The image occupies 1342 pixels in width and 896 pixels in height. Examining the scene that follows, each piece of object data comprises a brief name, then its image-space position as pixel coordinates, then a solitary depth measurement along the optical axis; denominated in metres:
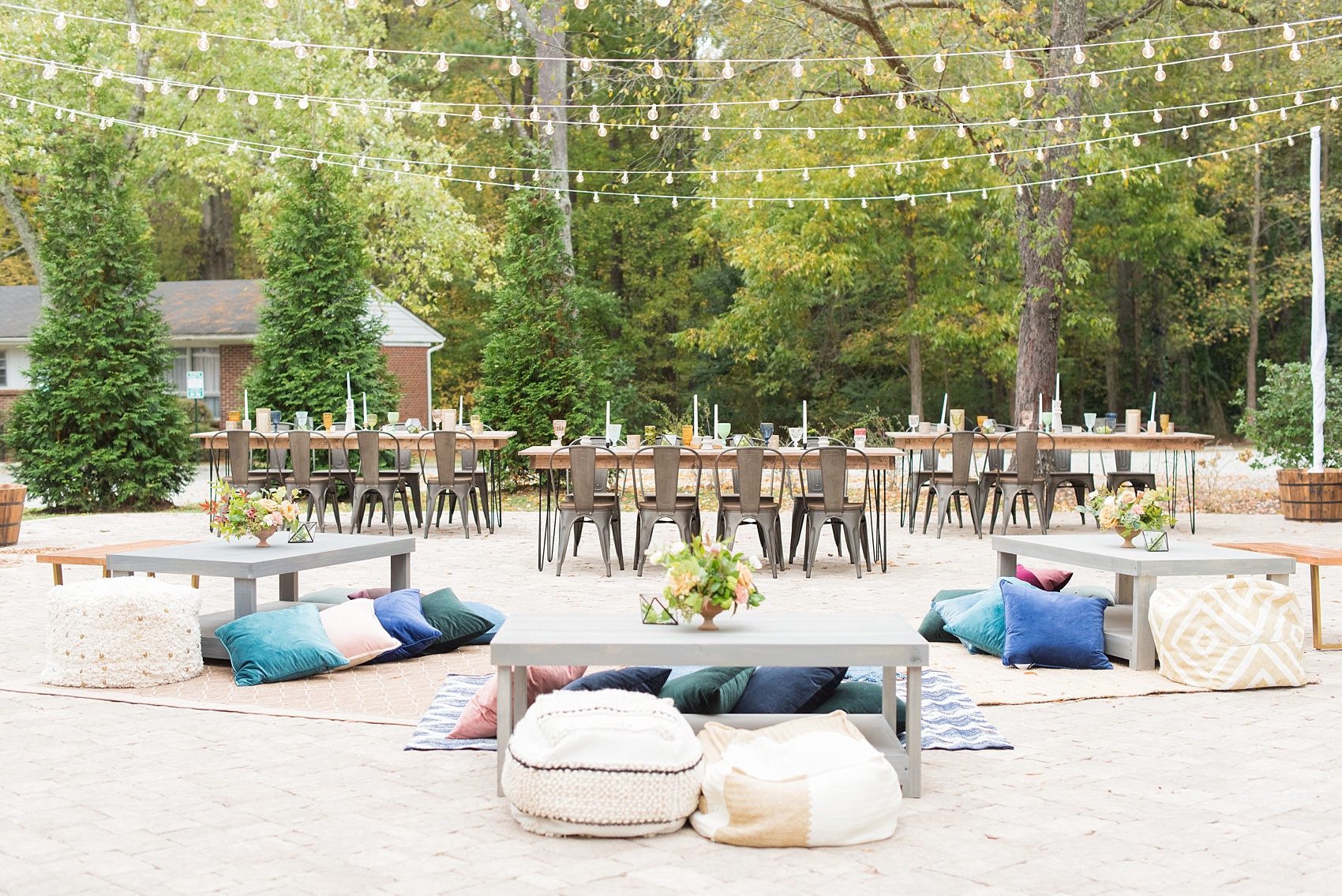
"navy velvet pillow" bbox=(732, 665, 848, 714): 4.38
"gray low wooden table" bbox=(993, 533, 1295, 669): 5.55
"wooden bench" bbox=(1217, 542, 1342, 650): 6.00
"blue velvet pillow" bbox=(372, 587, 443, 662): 5.96
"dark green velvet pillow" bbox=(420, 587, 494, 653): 6.09
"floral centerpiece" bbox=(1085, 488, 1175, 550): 5.87
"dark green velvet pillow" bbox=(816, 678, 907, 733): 4.46
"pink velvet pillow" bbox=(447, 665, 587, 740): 4.45
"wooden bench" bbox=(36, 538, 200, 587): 6.33
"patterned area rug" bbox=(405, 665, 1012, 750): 4.39
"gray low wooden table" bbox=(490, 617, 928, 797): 3.83
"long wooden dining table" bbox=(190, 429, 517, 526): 11.45
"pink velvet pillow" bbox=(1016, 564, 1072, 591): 6.31
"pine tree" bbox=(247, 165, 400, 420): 15.62
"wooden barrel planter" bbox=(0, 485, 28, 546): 10.55
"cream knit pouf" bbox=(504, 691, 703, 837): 3.44
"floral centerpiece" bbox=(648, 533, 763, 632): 3.99
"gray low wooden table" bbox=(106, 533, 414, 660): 5.71
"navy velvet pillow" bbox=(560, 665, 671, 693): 4.38
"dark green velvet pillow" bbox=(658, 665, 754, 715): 4.41
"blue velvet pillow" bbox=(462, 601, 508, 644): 6.21
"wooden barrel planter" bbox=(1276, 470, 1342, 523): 11.69
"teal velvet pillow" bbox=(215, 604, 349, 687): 5.45
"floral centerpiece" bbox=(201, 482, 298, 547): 6.09
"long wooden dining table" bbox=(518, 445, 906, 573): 8.89
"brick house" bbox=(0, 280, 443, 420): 22.92
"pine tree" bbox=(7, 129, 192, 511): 14.27
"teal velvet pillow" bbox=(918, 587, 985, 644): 6.37
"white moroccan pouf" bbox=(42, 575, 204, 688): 5.35
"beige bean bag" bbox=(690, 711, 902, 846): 3.38
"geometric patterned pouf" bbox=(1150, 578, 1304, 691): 5.23
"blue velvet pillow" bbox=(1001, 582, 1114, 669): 5.64
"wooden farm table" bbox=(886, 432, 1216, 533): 10.98
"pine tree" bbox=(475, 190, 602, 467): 15.89
